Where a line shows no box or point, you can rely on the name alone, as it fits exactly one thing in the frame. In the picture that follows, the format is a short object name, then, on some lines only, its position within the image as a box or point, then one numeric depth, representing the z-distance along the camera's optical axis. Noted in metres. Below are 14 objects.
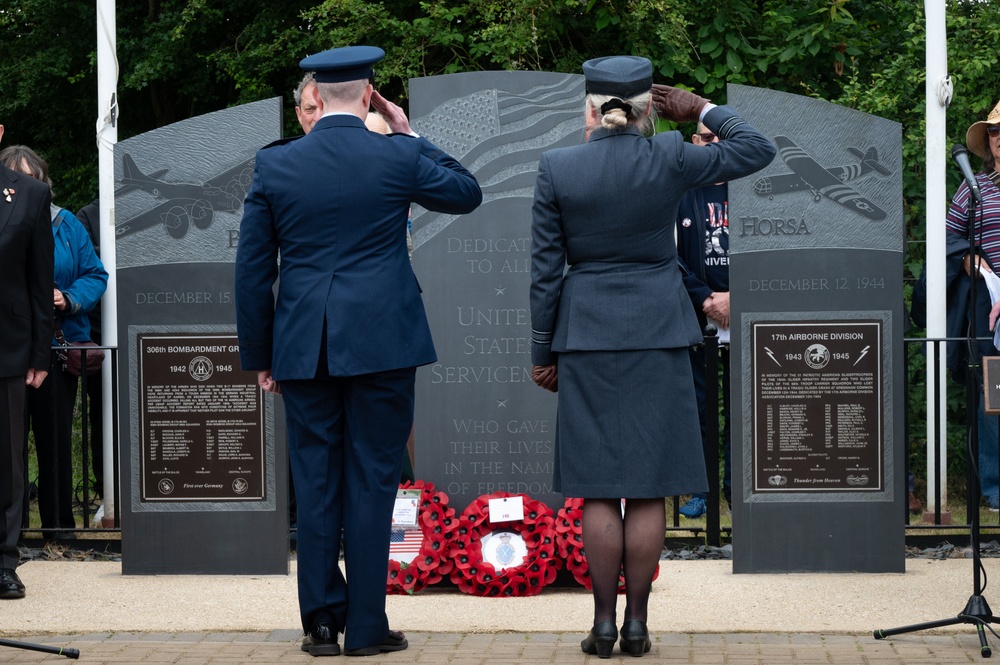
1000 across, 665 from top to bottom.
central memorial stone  11.12
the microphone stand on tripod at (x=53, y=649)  8.51
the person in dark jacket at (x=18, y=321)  10.54
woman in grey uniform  8.42
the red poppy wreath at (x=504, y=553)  10.52
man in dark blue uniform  8.39
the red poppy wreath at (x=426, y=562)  10.66
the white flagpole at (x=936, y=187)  13.62
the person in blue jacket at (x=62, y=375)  13.27
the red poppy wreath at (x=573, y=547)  10.56
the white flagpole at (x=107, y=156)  14.29
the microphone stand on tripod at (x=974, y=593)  8.48
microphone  8.98
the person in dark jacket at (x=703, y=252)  13.35
